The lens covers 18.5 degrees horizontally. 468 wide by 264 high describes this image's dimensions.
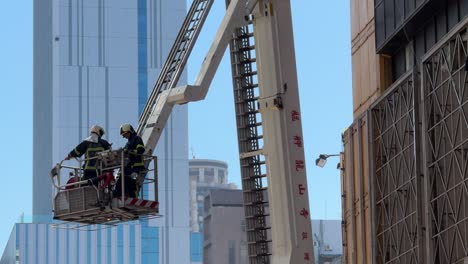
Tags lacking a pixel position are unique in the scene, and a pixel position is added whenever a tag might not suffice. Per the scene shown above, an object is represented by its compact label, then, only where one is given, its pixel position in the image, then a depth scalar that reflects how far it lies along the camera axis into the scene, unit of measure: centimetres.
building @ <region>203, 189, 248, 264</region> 17525
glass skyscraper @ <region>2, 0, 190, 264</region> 19398
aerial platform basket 3347
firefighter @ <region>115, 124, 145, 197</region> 3356
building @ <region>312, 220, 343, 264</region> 17900
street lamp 6641
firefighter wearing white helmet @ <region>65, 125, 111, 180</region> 3434
